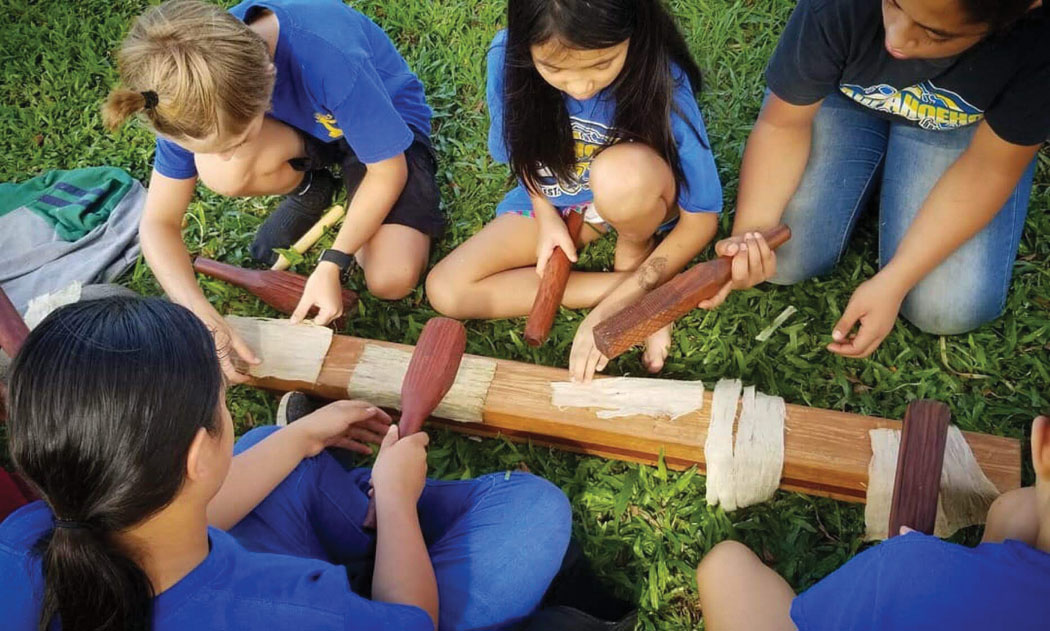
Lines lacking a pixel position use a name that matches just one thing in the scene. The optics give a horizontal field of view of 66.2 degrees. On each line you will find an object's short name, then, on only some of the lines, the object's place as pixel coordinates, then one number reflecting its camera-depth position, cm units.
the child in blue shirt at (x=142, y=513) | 98
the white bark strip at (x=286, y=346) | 196
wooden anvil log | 161
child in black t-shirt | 155
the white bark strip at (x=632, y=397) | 173
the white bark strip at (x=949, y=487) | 153
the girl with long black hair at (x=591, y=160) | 150
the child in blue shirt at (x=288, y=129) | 157
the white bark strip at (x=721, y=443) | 167
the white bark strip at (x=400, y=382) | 184
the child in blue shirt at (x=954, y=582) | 101
